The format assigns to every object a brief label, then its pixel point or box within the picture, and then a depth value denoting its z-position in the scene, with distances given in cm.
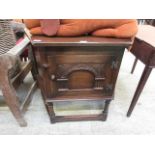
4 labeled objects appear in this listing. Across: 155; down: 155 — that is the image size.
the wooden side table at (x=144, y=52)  96
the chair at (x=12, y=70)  86
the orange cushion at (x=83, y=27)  75
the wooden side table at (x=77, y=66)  78
